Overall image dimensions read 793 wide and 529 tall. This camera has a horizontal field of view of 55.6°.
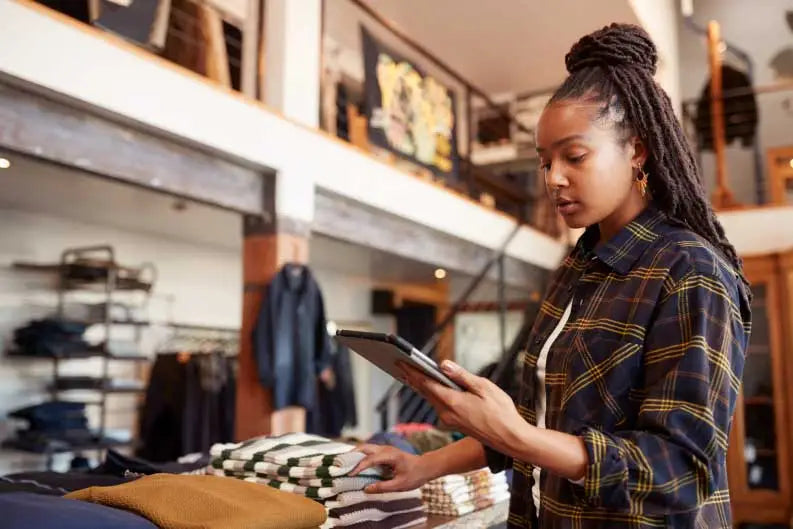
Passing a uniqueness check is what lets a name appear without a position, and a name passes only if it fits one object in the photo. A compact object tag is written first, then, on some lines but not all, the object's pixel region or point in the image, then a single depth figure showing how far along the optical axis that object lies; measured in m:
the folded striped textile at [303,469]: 1.42
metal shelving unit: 5.21
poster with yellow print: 4.92
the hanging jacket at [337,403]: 6.51
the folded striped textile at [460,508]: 1.69
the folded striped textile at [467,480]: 1.68
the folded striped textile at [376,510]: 1.43
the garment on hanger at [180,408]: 5.72
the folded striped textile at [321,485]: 1.43
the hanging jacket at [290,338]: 3.87
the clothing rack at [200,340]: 6.50
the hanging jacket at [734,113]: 7.63
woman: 0.89
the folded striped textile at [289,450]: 1.48
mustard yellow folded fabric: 1.08
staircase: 5.07
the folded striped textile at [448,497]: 1.69
